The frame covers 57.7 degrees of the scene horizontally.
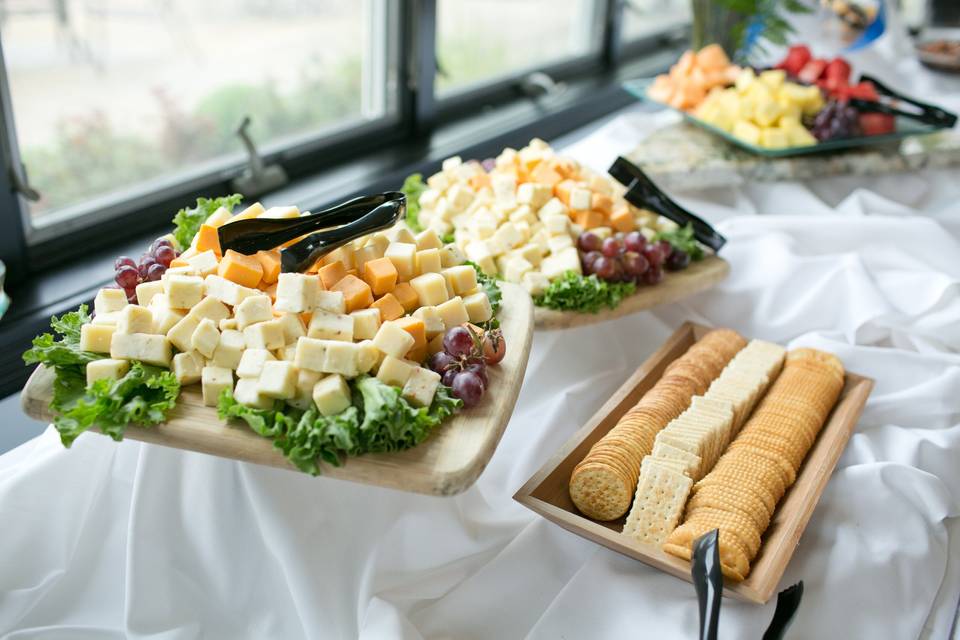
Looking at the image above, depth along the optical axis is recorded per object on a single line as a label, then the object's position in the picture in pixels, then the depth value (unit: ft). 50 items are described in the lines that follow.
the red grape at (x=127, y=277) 3.71
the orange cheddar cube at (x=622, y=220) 5.08
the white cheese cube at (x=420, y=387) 3.22
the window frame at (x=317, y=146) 5.07
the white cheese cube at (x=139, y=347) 3.28
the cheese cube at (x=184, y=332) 3.32
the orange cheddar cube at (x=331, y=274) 3.56
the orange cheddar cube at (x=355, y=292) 3.48
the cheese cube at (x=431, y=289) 3.66
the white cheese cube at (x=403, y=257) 3.72
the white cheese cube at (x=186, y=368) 3.28
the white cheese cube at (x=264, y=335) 3.26
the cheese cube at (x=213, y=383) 3.20
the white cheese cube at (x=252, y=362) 3.18
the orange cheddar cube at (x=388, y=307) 3.53
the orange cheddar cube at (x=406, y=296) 3.65
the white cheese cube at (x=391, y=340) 3.29
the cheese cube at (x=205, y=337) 3.27
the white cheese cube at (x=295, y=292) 3.32
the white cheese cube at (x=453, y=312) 3.61
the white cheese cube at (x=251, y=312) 3.32
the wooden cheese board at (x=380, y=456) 3.03
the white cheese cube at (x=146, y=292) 3.55
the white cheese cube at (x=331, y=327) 3.30
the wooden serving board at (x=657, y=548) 3.25
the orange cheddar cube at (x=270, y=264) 3.59
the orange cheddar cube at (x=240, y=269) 3.50
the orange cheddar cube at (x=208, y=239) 3.76
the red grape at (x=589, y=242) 4.86
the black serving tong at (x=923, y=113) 6.49
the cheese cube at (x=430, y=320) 3.50
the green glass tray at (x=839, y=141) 6.27
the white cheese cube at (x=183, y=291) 3.37
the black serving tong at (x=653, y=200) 5.15
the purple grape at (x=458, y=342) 3.44
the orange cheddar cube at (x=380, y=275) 3.59
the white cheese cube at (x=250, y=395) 3.12
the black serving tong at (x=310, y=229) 3.50
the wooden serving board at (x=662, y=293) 4.50
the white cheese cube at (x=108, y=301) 3.52
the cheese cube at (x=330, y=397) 3.10
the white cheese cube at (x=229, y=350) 3.27
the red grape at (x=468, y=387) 3.30
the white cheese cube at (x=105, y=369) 3.22
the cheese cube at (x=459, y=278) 3.84
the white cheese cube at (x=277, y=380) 3.12
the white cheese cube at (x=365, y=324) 3.38
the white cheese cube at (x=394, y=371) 3.23
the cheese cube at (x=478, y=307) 3.76
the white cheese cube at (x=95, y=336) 3.35
